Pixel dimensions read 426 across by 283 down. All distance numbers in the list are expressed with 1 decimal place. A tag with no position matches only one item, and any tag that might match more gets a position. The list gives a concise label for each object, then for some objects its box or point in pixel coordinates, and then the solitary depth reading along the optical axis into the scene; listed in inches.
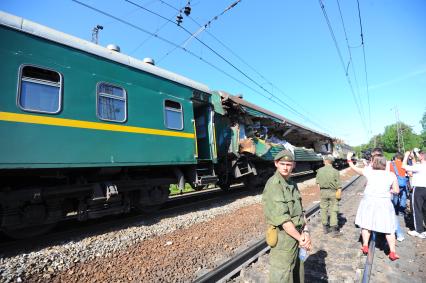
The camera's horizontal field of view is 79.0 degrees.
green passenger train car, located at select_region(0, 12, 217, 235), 175.2
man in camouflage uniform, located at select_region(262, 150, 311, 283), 101.1
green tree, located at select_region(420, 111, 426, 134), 4100.9
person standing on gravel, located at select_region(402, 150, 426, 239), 219.0
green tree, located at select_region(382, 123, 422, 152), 3901.6
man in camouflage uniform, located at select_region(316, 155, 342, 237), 225.2
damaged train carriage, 385.7
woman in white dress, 173.3
